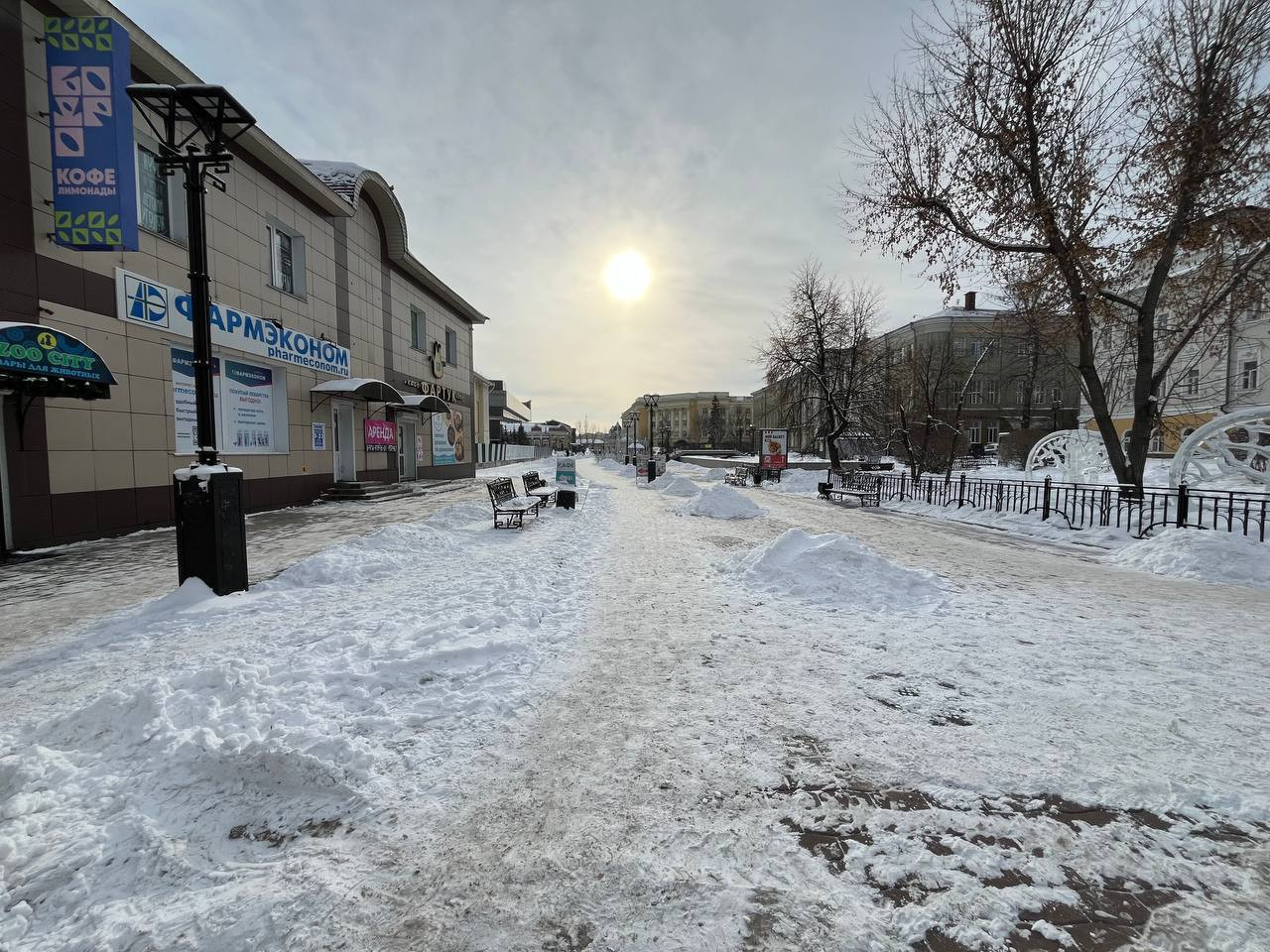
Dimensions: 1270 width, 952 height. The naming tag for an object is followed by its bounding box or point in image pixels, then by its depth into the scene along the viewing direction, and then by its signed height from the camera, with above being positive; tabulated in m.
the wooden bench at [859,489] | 18.64 -1.40
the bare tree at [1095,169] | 11.66 +7.05
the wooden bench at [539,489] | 15.66 -1.30
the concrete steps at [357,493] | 16.80 -1.54
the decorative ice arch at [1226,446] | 10.89 +0.25
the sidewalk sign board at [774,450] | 26.62 +0.07
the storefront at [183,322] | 8.66 +2.86
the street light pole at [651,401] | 33.19 +3.18
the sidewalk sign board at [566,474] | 15.62 -0.77
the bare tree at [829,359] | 28.30 +5.27
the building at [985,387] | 45.91 +6.69
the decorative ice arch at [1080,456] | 20.64 -0.03
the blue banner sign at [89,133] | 8.64 +5.23
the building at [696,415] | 105.88 +8.01
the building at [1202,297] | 11.88 +4.42
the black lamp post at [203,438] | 5.85 +0.07
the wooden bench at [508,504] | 11.67 -1.32
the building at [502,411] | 81.25 +6.92
